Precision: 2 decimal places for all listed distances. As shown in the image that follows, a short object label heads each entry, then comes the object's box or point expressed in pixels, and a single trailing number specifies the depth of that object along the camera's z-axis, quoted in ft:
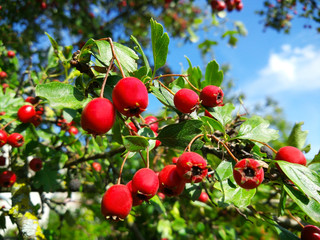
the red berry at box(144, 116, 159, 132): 0.48
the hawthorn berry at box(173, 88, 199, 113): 0.36
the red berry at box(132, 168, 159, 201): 0.33
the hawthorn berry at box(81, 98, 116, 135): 0.28
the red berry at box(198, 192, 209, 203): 0.77
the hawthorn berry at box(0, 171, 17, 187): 0.63
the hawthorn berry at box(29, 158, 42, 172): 0.69
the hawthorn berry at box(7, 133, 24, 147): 0.55
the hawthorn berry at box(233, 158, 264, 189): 0.32
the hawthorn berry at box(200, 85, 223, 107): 0.40
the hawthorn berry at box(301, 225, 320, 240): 0.40
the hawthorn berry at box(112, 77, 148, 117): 0.29
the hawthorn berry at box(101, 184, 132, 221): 0.32
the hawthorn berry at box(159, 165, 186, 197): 0.35
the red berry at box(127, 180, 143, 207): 0.34
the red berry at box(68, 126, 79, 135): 0.80
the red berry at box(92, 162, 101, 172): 0.88
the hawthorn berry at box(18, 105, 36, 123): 0.55
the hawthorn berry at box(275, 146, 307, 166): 0.36
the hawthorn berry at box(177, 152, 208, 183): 0.32
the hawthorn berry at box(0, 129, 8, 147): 0.51
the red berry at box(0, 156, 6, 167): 0.70
